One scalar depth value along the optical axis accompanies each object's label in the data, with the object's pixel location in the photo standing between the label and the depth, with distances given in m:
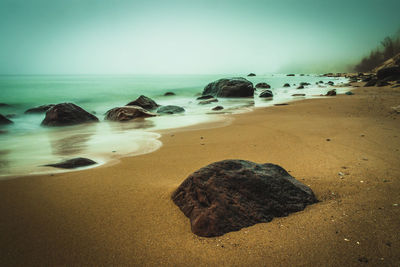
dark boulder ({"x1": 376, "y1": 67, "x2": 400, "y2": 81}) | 17.92
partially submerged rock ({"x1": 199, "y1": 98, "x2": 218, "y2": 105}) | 12.85
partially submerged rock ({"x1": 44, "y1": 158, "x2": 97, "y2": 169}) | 3.06
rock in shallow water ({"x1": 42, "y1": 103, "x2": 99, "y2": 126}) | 7.68
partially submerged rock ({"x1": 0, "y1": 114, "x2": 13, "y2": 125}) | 7.65
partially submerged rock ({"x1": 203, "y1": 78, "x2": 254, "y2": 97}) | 15.81
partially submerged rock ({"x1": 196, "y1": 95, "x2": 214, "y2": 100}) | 15.27
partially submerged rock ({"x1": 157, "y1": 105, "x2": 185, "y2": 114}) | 9.77
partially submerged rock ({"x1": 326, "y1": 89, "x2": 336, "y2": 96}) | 12.19
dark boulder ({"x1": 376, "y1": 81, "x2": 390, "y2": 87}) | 16.31
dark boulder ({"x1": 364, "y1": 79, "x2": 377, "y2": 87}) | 17.54
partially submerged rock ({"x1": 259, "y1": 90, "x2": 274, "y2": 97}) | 15.15
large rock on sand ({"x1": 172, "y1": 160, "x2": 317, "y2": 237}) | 1.63
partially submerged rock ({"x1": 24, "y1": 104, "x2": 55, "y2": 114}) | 10.63
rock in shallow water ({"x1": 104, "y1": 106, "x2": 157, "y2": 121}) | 8.32
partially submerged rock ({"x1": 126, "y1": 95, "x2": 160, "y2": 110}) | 11.05
